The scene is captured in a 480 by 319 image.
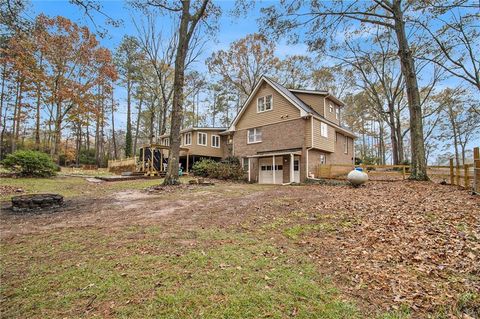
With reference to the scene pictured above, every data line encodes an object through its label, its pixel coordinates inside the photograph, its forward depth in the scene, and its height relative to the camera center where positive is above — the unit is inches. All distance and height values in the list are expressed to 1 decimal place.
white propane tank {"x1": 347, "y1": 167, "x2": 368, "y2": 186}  469.4 -29.6
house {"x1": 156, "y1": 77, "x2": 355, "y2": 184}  646.5 +97.3
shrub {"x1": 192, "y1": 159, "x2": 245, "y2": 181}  732.0 -16.2
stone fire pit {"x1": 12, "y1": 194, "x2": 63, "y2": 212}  257.8 -41.3
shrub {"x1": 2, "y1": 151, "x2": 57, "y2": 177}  514.0 +10.4
